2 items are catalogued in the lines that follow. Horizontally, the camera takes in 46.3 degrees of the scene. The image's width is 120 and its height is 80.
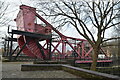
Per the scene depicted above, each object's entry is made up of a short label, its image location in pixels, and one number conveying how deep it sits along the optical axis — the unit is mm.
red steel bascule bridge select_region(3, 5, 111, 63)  25484
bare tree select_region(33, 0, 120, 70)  11547
